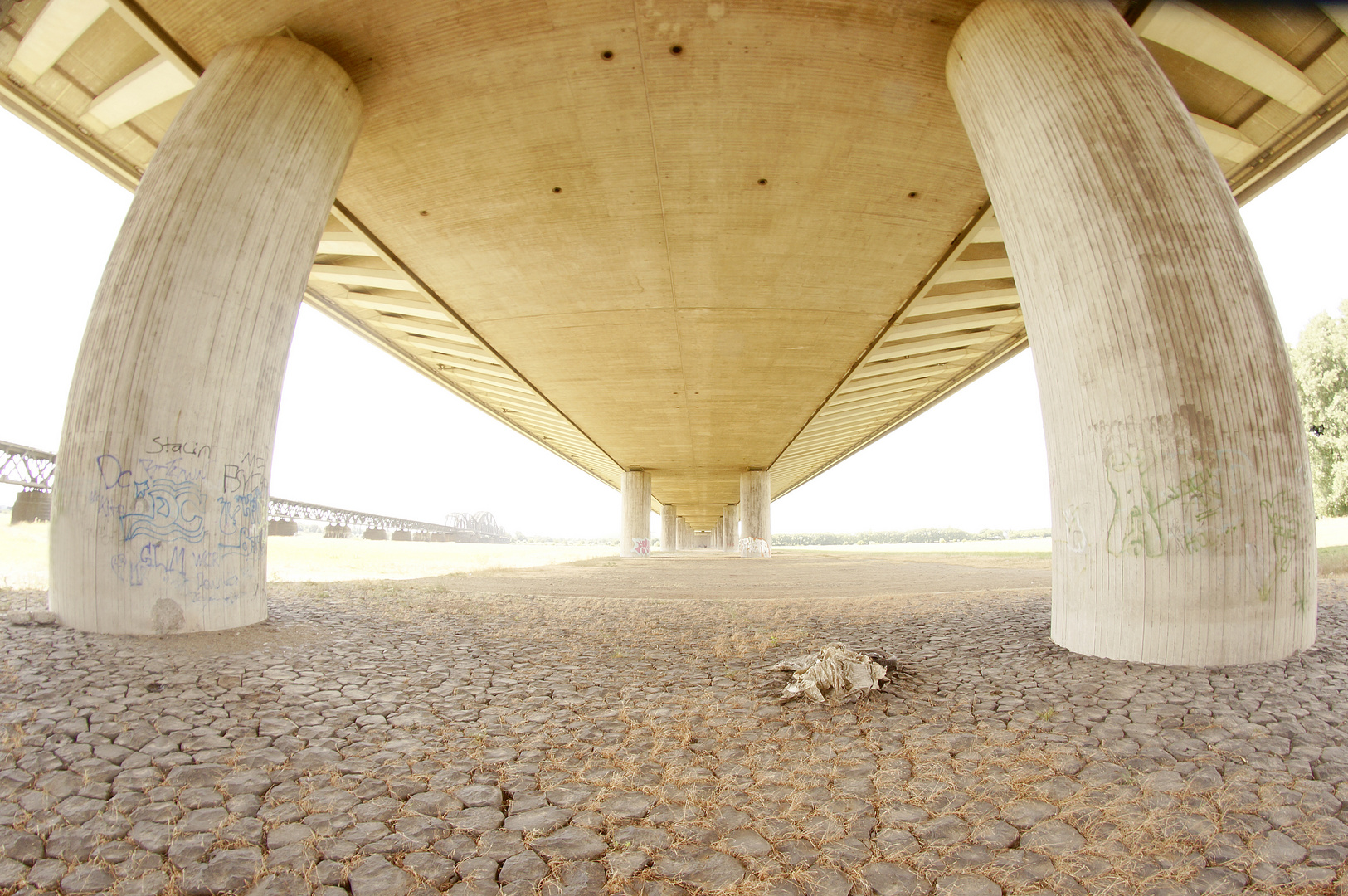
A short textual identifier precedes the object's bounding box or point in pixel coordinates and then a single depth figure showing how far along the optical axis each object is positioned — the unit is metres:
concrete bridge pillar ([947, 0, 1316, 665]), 5.25
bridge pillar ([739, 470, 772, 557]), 37.88
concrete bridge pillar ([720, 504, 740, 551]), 73.50
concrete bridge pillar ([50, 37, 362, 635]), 6.15
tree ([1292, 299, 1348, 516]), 25.92
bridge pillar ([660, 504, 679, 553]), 65.75
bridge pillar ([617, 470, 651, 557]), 37.81
